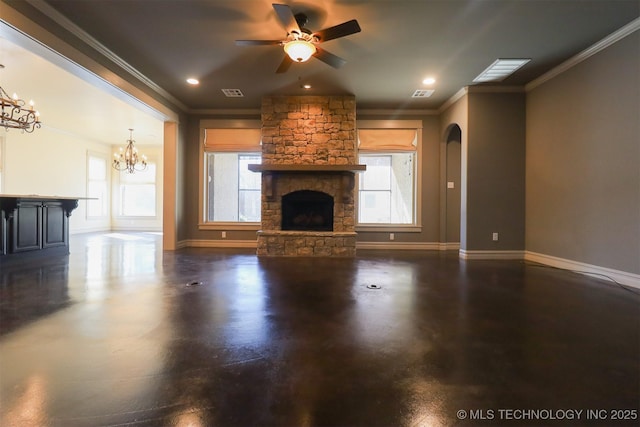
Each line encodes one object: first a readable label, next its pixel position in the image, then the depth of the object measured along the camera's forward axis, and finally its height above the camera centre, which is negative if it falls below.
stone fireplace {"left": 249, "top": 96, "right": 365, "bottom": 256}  5.55 +1.18
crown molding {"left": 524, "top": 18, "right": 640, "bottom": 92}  3.25 +2.07
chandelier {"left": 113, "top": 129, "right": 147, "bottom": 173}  8.34 +1.57
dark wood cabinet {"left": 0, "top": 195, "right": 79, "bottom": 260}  4.39 -0.27
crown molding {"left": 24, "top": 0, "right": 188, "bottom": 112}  2.98 +2.08
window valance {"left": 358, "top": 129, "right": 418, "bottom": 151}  6.24 +1.55
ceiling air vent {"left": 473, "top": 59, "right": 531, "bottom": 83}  4.08 +2.12
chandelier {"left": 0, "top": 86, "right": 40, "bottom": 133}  4.26 +1.48
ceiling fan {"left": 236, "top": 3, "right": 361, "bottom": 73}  2.87 +1.83
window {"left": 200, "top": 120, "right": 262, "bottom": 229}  6.44 +0.65
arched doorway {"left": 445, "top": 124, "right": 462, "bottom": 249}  6.10 +0.42
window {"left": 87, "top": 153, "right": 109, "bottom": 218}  9.61 +0.81
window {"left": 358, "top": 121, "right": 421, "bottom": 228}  6.25 +0.75
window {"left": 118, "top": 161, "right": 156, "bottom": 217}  10.50 +0.59
